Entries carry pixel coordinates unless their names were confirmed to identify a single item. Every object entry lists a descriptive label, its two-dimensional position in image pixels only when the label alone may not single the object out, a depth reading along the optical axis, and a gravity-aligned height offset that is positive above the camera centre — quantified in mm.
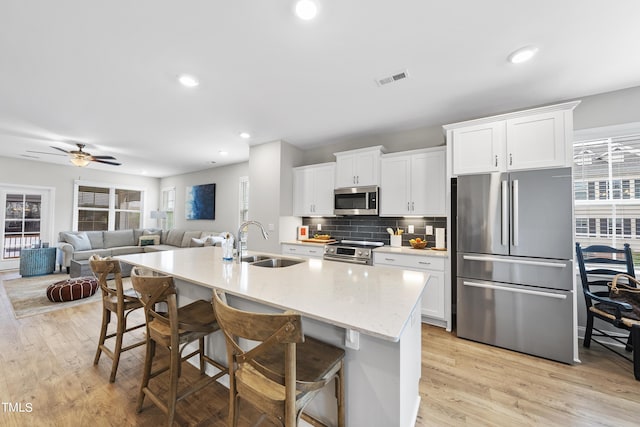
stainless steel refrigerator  2270 -419
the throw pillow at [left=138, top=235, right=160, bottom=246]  6457 -646
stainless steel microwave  3639 +265
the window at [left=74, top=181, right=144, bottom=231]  6664 +243
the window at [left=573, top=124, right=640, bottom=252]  2504 +347
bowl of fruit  3326 -340
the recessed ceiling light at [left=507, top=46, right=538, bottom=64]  1905 +1321
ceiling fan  4332 +1039
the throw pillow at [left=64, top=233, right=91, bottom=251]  5458 -577
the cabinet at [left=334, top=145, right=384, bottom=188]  3656 +786
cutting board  4061 -389
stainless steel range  3340 -481
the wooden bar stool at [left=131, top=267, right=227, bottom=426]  1458 -713
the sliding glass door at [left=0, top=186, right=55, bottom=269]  5643 -124
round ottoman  3650 -1138
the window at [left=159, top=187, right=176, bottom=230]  7754 +328
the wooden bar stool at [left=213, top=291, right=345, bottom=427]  897 -691
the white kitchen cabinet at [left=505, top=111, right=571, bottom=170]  2318 +767
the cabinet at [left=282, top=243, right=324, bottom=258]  3801 -522
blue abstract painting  6539 +410
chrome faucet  2248 -236
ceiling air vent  2266 +1343
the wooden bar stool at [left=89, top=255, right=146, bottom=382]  1912 -728
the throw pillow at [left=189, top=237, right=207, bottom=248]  5670 -595
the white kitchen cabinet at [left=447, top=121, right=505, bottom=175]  2580 +771
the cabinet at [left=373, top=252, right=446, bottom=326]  2904 -739
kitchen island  1092 -418
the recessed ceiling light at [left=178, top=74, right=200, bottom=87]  2327 +1330
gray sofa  5332 -633
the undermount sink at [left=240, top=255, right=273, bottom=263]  2555 -433
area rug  3371 -1292
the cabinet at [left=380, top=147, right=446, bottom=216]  3182 +484
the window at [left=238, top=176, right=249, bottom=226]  5930 +432
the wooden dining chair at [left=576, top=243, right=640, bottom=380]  2130 -686
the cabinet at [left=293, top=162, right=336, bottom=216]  4125 +492
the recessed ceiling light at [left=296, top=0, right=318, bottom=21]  1519 +1329
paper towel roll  3270 -260
